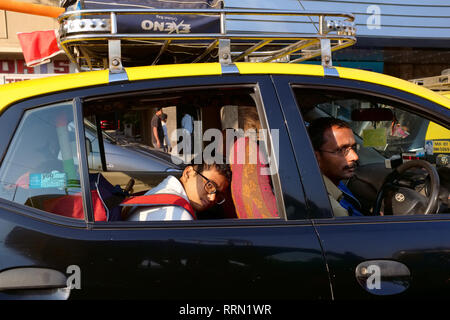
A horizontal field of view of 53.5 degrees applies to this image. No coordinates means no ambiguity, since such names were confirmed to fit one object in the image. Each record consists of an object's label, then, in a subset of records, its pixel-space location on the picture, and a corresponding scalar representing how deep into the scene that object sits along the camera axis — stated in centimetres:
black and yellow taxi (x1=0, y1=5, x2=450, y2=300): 146
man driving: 232
